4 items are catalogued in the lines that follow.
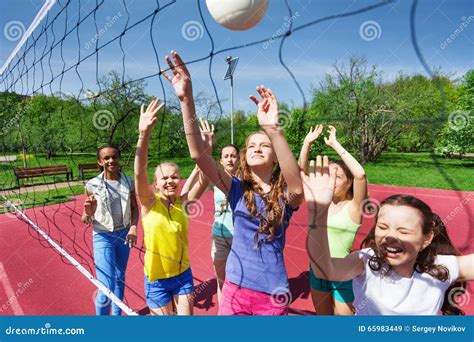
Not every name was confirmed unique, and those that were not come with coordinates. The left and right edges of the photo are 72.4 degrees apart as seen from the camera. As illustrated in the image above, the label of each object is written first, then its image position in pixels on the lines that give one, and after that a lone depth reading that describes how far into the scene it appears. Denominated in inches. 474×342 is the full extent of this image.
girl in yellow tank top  60.5
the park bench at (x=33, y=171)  301.8
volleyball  59.7
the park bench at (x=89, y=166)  355.9
